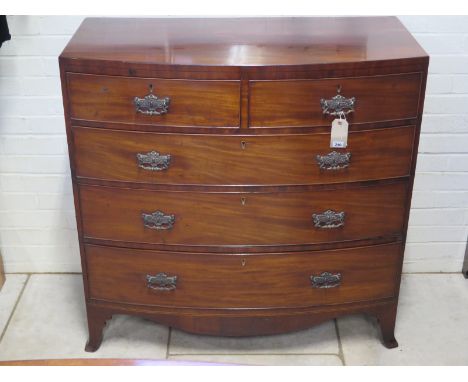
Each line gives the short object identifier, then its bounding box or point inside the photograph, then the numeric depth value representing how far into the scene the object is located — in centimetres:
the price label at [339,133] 211
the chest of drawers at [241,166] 207
